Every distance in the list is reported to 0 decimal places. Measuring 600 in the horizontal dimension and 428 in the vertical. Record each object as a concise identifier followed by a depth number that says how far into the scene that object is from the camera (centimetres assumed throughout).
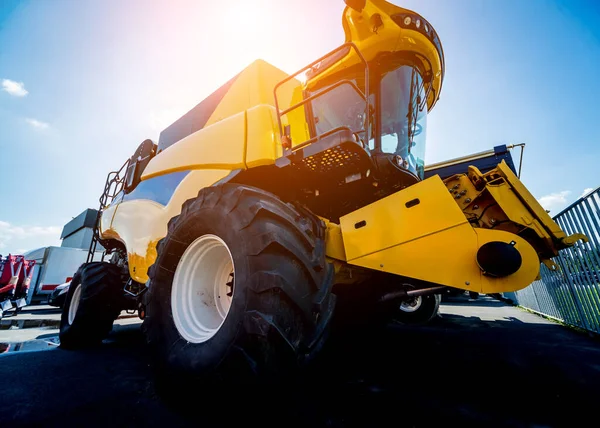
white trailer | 1223
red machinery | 868
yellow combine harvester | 152
